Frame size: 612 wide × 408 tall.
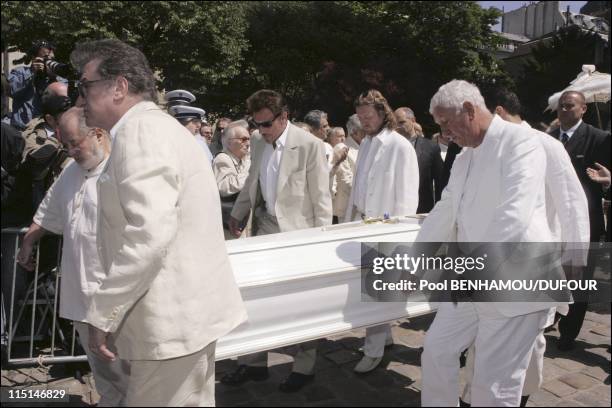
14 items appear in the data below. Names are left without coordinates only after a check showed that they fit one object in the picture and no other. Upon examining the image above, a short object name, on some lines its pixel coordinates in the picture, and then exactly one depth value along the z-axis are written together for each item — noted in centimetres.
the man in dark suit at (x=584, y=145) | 482
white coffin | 284
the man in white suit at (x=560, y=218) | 296
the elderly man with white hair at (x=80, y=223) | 290
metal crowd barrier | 414
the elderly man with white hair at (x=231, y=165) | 459
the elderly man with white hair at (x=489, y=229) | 254
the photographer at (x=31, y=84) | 572
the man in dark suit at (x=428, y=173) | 535
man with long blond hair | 418
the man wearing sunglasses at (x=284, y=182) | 387
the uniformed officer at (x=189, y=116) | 523
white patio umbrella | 625
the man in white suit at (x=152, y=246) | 185
